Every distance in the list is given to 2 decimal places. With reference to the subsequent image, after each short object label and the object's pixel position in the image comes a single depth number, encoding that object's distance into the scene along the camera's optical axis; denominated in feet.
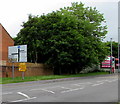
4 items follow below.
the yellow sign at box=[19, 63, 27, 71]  76.61
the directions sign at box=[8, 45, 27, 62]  79.10
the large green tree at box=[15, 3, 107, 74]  102.89
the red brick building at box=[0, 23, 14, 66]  117.37
